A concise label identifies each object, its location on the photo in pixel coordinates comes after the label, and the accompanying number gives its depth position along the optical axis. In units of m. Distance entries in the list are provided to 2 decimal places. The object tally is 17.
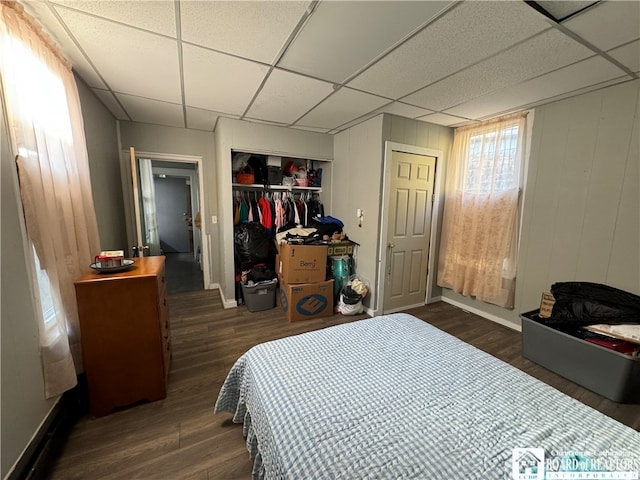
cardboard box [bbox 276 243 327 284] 3.05
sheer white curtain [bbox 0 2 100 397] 1.28
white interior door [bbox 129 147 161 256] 4.27
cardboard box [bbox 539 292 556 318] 2.43
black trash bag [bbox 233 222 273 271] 3.40
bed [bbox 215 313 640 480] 0.82
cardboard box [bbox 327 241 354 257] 3.36
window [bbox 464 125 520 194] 2.80
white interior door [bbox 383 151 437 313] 3.15
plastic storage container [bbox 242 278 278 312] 3.26
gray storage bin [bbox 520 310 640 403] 1.82
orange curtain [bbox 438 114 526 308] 2.84
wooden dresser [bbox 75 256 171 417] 1.56
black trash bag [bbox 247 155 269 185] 3.65
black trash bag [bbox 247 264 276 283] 3.33
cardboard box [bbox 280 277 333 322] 3.04
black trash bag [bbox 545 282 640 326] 1.93
